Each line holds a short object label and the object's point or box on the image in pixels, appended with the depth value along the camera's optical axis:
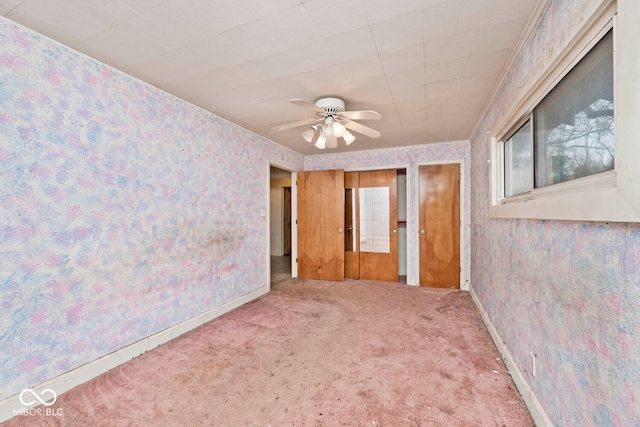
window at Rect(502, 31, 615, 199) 1.05
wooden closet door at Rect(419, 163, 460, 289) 4.17
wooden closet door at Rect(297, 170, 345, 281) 4.65
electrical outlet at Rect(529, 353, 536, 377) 1.55
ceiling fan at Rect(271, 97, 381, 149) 2.34
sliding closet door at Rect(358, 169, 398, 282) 4.58
